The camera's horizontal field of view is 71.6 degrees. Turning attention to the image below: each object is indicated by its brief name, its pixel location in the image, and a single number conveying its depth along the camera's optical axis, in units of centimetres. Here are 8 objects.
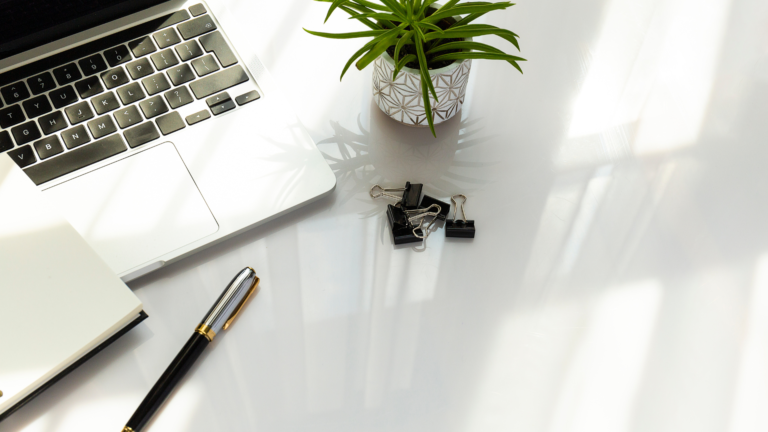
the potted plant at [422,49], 48
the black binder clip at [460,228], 54
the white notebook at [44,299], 43
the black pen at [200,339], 45
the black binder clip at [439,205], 55
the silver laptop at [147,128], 52
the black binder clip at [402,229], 54
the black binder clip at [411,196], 54
